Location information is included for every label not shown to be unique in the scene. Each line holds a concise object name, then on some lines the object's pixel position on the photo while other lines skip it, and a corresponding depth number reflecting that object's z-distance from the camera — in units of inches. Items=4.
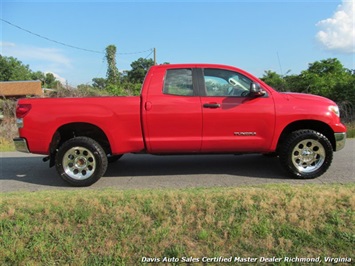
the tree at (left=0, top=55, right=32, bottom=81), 2588.8
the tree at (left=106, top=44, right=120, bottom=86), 1806.1
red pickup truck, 215.6
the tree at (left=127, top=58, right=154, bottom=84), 2347.3
